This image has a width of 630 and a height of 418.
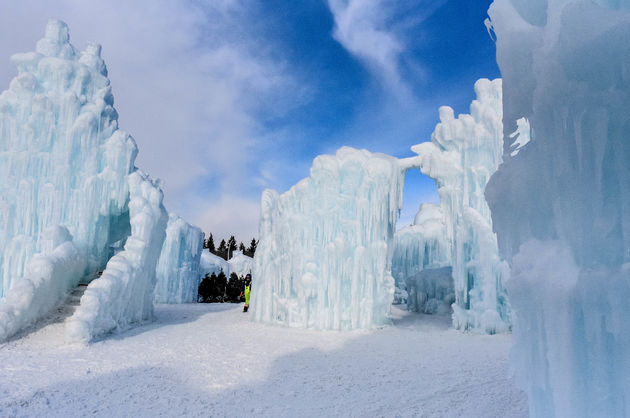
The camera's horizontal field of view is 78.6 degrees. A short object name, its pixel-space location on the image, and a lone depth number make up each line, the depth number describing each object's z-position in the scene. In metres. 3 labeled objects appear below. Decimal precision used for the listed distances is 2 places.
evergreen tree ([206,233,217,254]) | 53.71
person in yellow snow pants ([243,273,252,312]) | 16.44
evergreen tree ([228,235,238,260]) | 56.88
